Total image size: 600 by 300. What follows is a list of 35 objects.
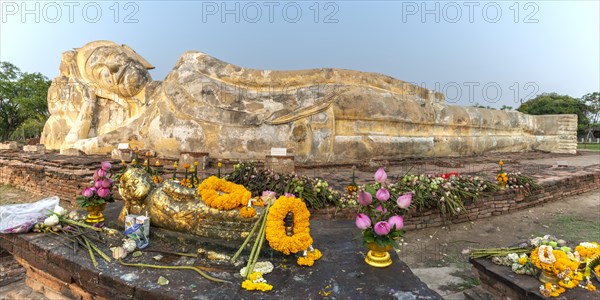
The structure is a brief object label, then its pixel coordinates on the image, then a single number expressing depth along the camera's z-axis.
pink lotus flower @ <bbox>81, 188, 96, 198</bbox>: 2.85
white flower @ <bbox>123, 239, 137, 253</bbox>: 2.42
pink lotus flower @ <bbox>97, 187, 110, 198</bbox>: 2.89
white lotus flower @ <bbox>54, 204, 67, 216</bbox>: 2.89
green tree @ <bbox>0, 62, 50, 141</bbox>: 23.81
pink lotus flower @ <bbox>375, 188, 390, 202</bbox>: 2.22
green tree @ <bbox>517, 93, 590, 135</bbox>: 35.66
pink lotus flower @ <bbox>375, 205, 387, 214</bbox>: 2.29
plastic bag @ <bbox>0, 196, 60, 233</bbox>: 2.76
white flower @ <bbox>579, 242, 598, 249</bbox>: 2.38
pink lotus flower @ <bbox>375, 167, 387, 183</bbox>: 2.27
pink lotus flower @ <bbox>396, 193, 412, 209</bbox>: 2.19
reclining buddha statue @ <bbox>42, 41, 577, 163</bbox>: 6.99
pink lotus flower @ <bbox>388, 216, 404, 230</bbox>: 2.17
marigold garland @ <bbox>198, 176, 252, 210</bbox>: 2.47
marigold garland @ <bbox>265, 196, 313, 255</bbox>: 2.23
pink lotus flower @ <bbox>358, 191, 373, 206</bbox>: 2.23
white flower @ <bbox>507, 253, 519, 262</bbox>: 2.46
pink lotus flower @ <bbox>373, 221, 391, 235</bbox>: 2.12
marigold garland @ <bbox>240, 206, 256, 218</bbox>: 2.44
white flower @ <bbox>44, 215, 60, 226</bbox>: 2.76
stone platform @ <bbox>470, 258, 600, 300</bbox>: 2.06
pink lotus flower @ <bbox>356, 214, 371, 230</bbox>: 2.16
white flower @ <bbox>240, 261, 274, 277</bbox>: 2.13
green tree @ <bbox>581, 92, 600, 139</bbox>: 37.97
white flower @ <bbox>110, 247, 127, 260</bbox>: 2.34
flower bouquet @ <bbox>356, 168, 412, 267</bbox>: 2.16
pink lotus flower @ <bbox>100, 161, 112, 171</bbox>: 2.98
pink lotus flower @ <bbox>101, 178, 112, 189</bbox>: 2.95
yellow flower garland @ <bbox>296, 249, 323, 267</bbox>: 2.27
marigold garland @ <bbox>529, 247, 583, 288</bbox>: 2.08
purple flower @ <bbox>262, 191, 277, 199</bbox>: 2.60
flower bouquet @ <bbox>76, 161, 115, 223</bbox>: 2.90
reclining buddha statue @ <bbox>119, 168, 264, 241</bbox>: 2.49
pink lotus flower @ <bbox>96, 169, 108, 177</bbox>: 2.98
